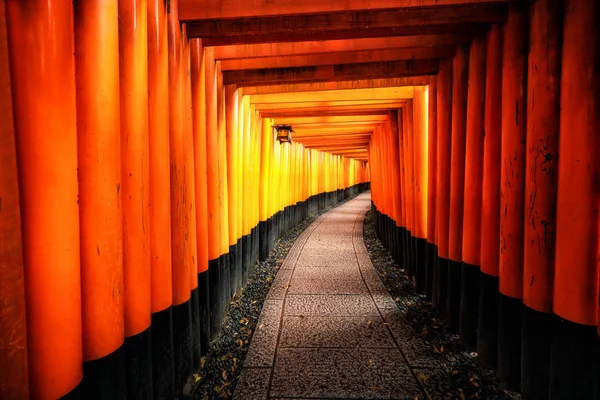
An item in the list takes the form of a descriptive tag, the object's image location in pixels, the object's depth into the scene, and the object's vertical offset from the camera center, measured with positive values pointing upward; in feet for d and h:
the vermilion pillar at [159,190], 9.74 -0.41
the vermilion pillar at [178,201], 11.03 -0.81
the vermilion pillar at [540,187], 9.30 -0.41
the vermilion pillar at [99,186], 6.81 -0.21
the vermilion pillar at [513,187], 10.75 -0.47
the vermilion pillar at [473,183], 13.35 -0.42
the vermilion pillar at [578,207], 8.16 -0.81
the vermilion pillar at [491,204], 12.12 -1.07
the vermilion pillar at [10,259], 5.11 -1.16
